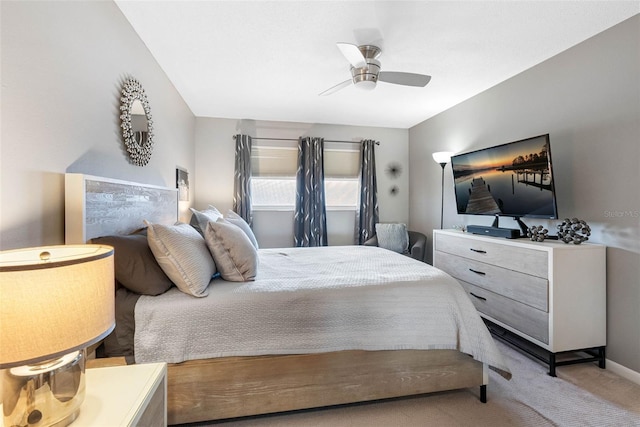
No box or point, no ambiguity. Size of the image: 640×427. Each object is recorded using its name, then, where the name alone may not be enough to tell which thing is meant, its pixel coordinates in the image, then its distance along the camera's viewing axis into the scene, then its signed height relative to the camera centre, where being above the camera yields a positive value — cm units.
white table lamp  66 -28
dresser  210 -64
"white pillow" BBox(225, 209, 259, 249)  271 -10
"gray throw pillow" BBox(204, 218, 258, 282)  176 -27
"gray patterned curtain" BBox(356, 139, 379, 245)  465 +22
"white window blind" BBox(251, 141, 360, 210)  451 +61
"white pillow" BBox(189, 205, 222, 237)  214 -7
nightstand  87 -62
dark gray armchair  394 -47
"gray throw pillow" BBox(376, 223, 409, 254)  425 -38
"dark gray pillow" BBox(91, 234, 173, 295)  146 -29
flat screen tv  238 +30
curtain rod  449 +114
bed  146 -68
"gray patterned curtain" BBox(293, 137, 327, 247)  445 +23
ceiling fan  233 +113
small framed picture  329 +33
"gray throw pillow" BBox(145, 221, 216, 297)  152 -26
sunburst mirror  194 +65
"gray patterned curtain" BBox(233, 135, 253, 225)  430 +48
